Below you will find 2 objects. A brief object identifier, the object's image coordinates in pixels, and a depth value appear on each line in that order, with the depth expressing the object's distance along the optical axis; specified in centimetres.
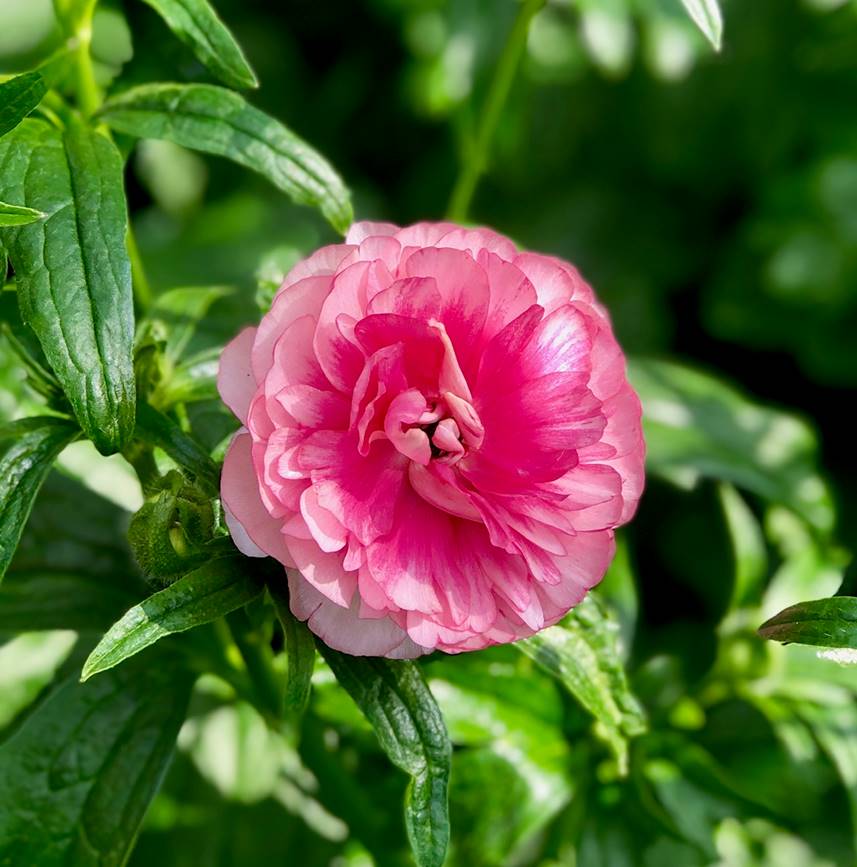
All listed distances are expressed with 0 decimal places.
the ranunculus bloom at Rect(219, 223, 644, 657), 45
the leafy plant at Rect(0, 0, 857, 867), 46
